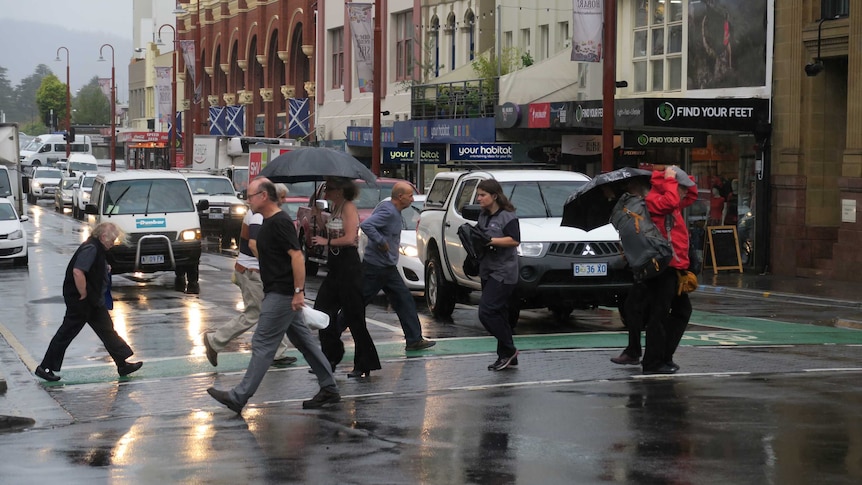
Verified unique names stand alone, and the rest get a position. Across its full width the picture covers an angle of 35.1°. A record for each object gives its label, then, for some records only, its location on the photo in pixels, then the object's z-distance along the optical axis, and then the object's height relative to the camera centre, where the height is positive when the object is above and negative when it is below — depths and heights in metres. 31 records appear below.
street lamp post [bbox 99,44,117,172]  88.93 +1.79
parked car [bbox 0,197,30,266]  27.23 -1.95
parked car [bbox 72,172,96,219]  50.78 -1.88
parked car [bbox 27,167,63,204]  68.75 -2.05
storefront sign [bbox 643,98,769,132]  25.97 +0.58
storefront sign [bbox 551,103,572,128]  30.03 +0.65
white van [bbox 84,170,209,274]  22.62 -1.26
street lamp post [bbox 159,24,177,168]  66.29 +0.70
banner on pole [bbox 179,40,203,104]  65.25 +4.35
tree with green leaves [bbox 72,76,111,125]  182.38 +4.58
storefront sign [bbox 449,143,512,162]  32.81 -0.21
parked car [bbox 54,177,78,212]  58.78 -2.17
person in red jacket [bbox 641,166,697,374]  11.36 -1.23
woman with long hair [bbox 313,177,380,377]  11.83 -1.16
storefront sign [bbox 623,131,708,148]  27.39 +0.06
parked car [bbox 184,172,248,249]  35.34 -1.66
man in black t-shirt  10.12 -1.06
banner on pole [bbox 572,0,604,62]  26.64 +2.16
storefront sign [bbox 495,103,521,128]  33.00 +0.69
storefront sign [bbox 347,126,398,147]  42.25 +0.24
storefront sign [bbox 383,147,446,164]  36.75 -0.33
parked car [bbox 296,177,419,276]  22.55 -1.14
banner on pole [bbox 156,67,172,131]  69.62 +2.79
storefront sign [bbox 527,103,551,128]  31.05 +0.64
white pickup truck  15.27 -1.25
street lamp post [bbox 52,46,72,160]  94.36 +1.49
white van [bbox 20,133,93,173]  96.62 -0.40
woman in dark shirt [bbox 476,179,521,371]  12.12 -1.03
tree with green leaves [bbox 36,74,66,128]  174.75 +5.95
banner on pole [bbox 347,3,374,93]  37.50 +2.82
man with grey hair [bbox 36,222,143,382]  12.64 -1.50
